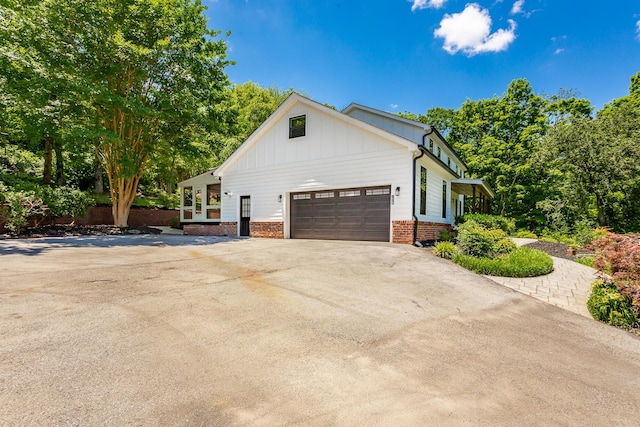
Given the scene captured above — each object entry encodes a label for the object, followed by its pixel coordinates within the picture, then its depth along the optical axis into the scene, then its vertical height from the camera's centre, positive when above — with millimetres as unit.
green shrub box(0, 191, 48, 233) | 11961 +18
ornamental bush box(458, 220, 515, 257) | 9023 -1017
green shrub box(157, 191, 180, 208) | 25406 +724
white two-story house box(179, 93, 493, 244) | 11445 +1358
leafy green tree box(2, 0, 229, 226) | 12875 +6652
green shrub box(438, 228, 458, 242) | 12617 -1136
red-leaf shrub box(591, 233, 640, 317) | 4879 -879
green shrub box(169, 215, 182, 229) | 21781 -1034
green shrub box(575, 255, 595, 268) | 9991 -1706
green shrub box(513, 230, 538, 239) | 19806 -1639
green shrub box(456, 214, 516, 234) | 14373 -510
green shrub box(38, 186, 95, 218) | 13812 +318
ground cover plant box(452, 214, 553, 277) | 7625 -1341
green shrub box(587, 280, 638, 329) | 4727 -1601
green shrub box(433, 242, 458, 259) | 8964 -1225
